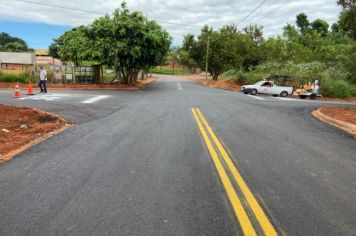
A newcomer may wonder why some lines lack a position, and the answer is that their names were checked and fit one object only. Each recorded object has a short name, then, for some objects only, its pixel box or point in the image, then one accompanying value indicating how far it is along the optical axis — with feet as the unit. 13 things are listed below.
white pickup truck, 104.53
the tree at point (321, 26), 290.97
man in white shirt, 77.38
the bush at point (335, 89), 108.88
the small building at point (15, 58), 226.58
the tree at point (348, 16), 50.34
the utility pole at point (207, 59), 186.03
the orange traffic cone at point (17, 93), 68.23
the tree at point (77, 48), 105.19
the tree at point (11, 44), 380.78
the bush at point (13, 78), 105.60
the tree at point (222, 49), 190.08
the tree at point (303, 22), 314.55
